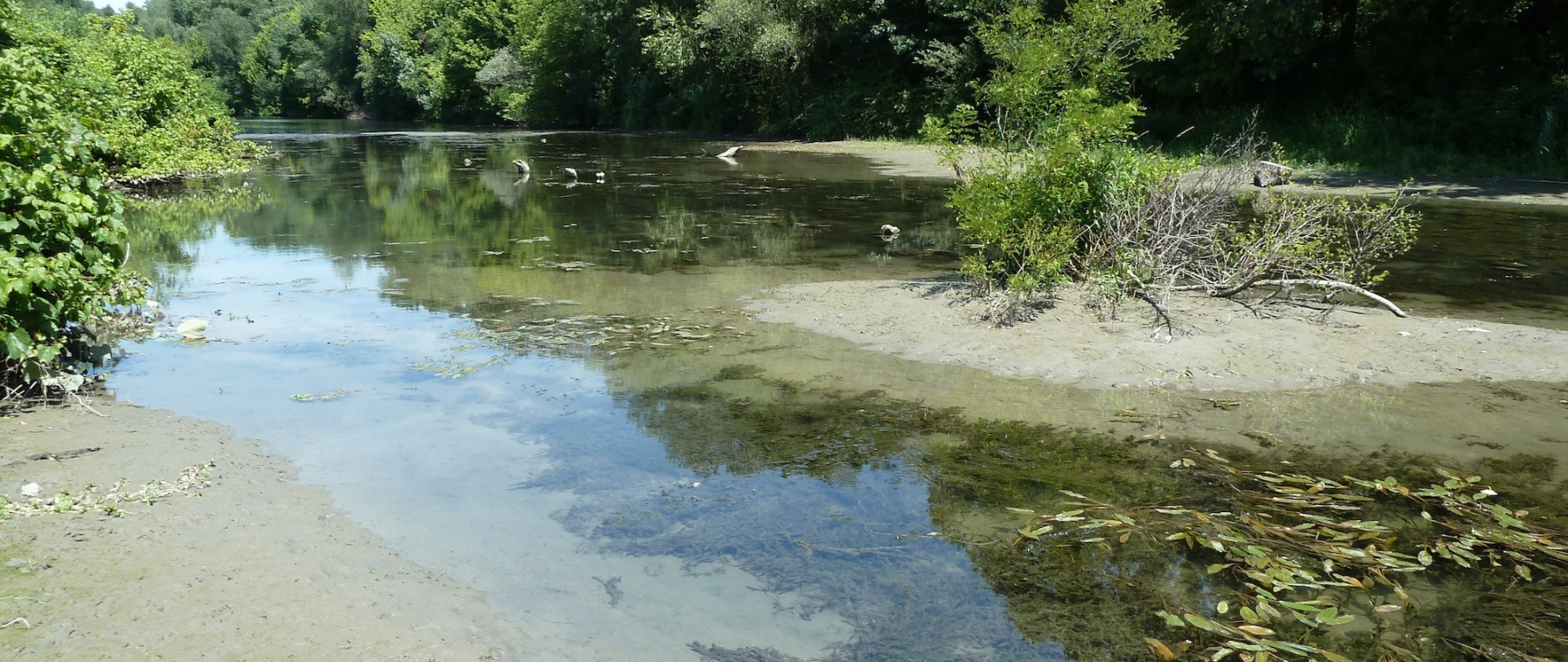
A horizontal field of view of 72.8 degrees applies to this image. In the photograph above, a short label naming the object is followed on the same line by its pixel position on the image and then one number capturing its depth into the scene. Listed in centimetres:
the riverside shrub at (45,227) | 629
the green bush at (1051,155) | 972
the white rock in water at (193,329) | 915
